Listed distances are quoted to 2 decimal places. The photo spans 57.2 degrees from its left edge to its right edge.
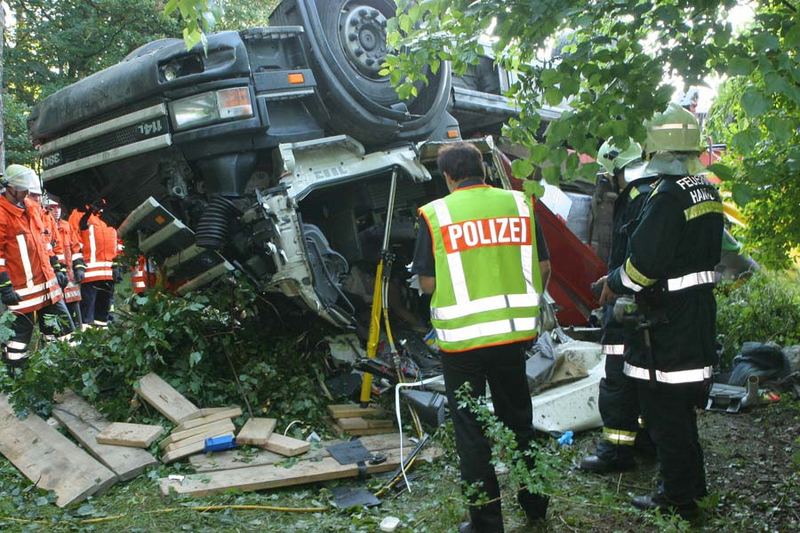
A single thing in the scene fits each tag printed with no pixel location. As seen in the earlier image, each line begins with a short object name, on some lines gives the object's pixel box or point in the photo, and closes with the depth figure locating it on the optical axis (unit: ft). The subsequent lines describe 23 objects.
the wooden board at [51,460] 11.08
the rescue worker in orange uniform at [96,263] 27.76
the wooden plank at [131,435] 12.43
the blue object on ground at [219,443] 12.42
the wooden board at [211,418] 12.99
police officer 9.32
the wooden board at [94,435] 11.72
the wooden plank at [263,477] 10.93
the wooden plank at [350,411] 14.15
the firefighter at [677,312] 9.61
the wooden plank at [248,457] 11.95
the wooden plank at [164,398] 13.23
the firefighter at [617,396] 11.67
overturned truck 13.23
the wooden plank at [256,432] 12.69
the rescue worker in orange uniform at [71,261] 25.53
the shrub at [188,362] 14.23
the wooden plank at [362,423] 13.76
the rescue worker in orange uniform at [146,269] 16.06
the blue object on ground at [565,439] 13.06
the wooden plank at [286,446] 12.35
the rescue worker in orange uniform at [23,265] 18.57
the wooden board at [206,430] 12.57
